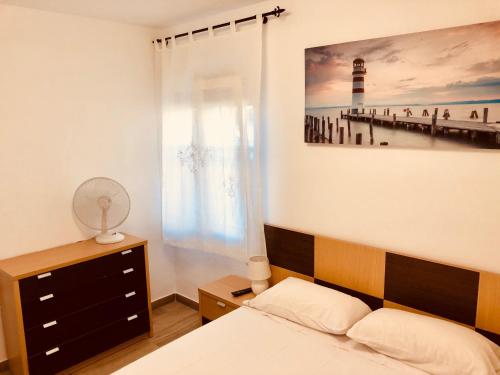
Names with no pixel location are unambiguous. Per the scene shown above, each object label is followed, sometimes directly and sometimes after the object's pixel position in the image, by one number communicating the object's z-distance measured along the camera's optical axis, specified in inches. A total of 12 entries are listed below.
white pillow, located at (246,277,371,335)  85.9
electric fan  119.3
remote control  111.1
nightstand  109.0
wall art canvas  74.7
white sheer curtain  112.0
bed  73.4
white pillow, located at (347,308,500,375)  69.1
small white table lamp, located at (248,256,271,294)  108.8
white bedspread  74.7
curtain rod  103.1
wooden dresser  101.4
